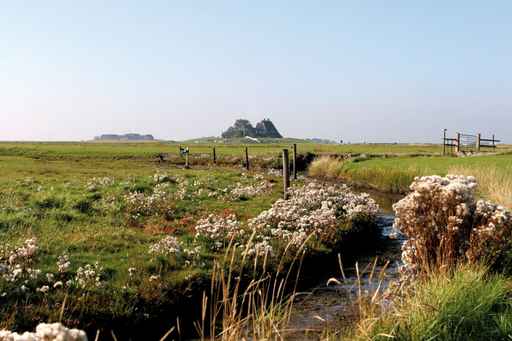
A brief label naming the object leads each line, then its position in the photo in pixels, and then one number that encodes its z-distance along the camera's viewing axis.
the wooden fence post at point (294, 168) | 40.12
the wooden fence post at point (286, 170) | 25.06
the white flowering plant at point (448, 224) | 9.82
